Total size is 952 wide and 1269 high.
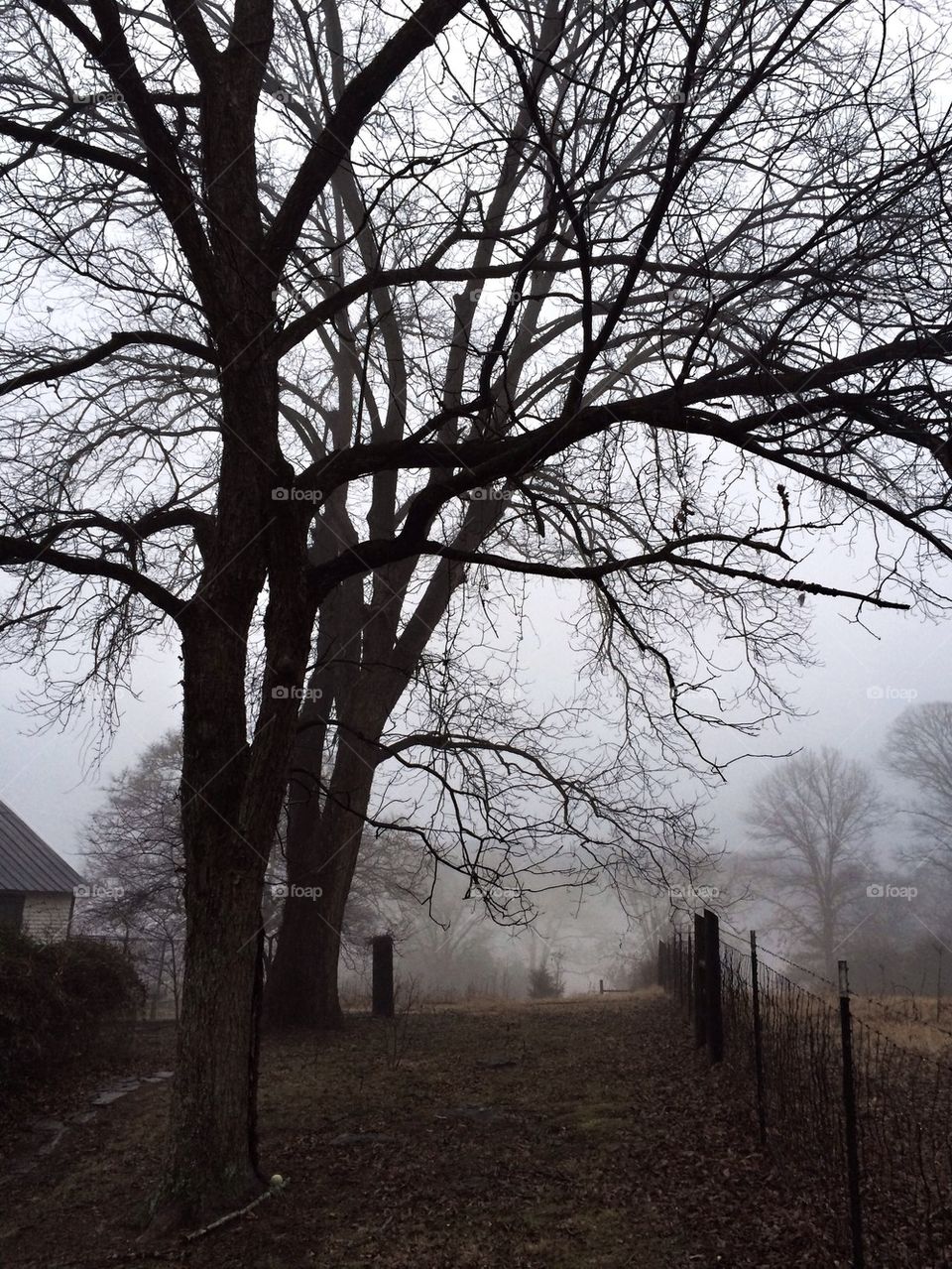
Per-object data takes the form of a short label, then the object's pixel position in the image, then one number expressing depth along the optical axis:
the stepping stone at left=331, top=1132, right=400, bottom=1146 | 6.72
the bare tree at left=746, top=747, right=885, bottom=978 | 44.69
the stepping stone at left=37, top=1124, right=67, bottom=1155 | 7.57
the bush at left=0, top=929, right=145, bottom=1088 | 9.11
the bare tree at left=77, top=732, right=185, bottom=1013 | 19.06
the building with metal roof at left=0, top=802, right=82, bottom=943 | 26.14
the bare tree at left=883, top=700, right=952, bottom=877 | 38.66
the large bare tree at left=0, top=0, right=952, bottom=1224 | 4.77
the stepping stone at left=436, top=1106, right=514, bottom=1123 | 7.31
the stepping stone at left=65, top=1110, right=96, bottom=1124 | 8.43
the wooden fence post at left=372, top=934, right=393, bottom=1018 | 14.23
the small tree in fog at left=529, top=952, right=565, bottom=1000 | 24.67
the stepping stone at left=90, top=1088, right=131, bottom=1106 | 9.09
